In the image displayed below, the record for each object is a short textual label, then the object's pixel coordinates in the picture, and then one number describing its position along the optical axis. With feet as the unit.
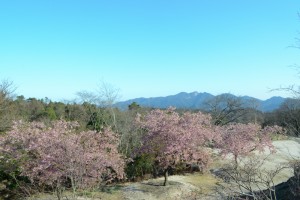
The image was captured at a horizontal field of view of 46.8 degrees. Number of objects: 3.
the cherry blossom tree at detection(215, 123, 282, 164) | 67.92
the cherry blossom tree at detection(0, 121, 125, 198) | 42.96
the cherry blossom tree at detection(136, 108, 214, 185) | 59.67
